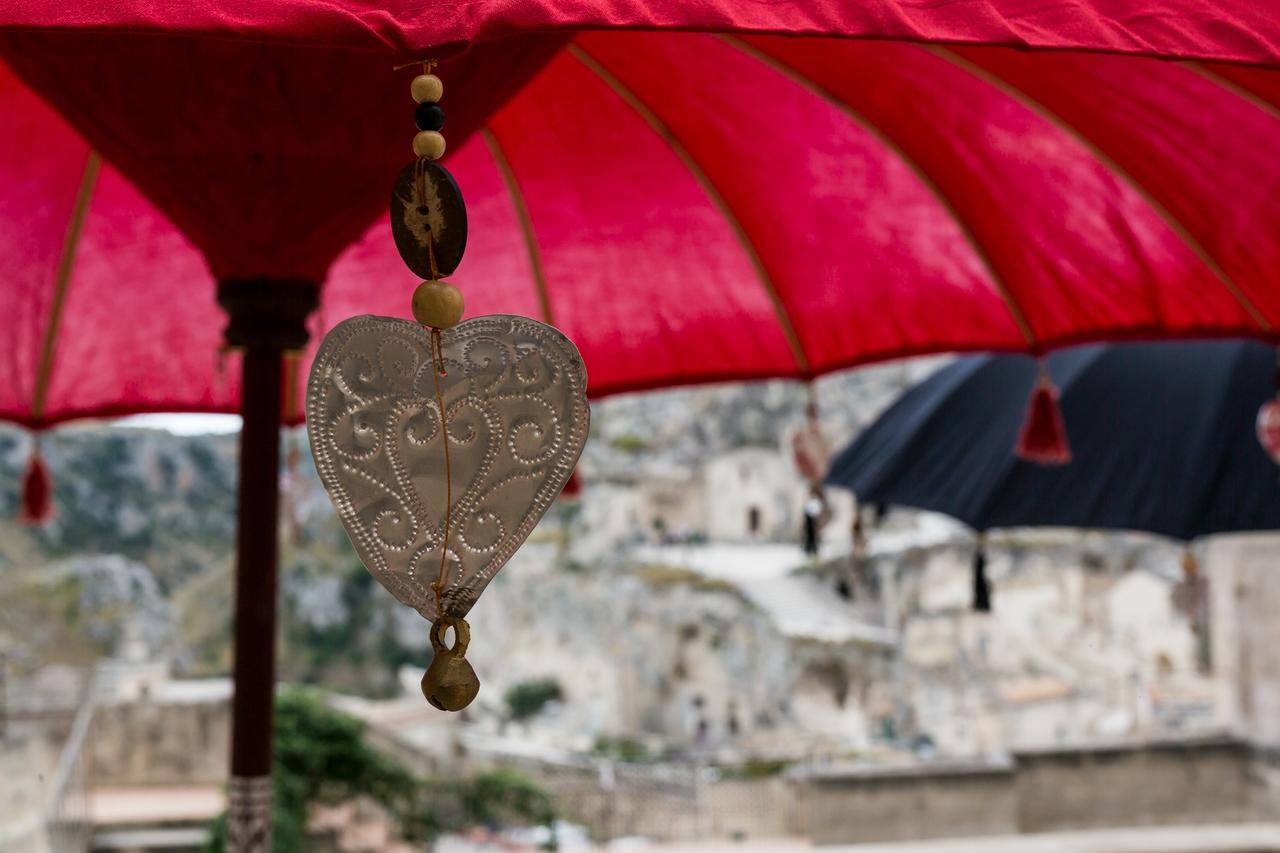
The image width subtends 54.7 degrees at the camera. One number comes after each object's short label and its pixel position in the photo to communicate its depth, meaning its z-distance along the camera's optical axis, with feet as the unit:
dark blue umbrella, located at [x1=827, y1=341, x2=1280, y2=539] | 9.43
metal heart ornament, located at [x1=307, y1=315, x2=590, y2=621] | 2.79
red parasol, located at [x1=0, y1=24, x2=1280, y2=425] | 3.71
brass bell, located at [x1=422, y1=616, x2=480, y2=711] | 2.50
